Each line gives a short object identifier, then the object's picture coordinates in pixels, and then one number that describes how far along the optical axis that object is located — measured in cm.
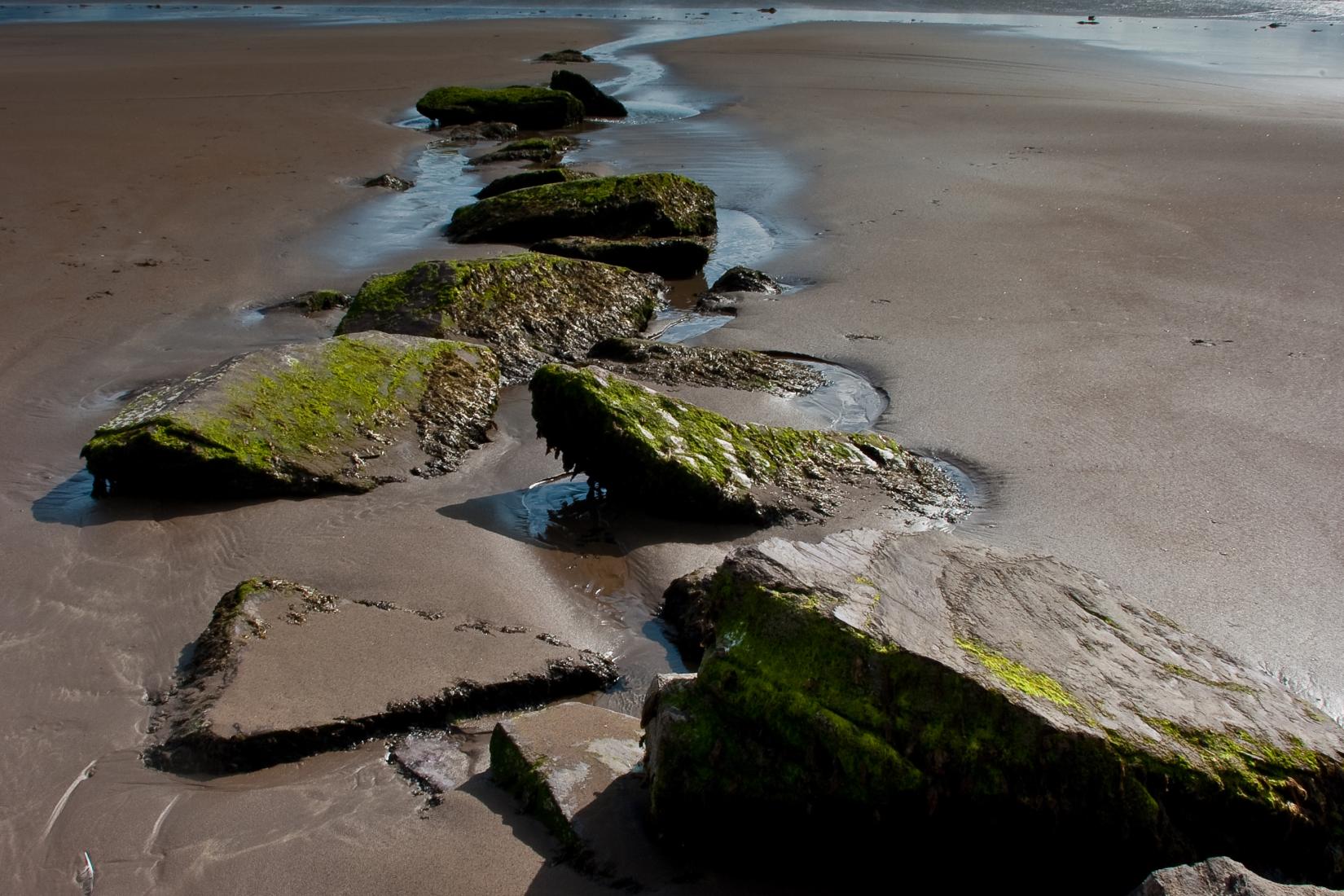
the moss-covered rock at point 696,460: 469
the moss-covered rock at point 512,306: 664
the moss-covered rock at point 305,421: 458
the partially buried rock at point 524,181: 1106
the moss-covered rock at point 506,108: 1612
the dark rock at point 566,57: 2336
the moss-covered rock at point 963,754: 258
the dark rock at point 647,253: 865
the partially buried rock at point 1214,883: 230
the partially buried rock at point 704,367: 632
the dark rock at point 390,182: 1171
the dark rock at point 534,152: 1356
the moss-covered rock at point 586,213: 933
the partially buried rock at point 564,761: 280
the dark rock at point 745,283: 814
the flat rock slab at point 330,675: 308
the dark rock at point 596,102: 1702
